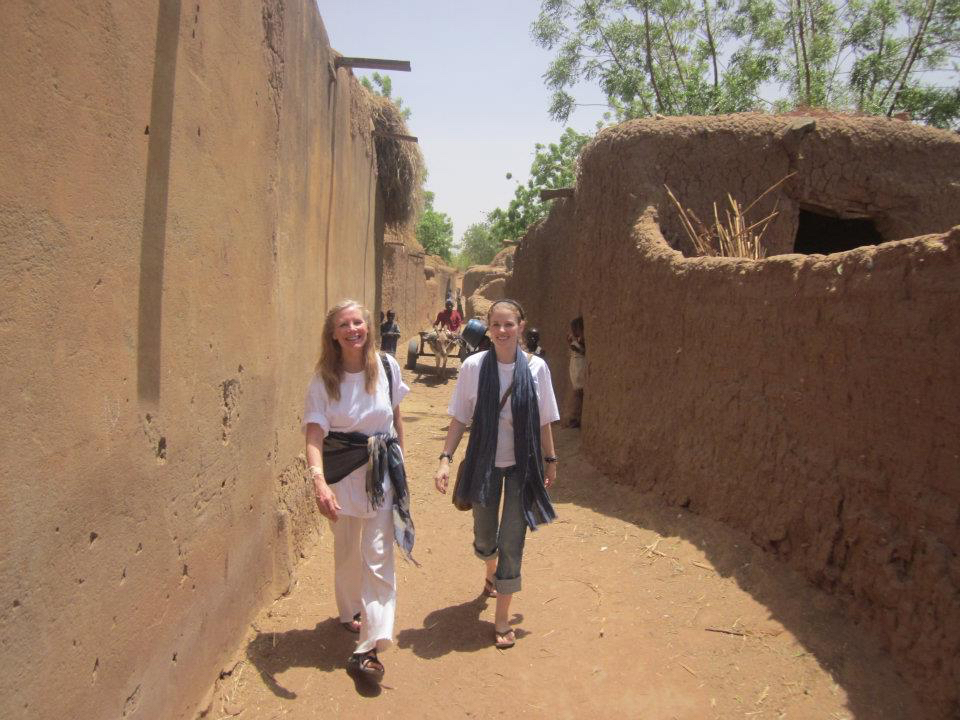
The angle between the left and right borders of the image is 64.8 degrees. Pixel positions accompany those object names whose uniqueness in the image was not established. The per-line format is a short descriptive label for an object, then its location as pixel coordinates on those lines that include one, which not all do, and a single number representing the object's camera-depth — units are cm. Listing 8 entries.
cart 1395
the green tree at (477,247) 5400
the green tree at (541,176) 2581
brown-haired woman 378
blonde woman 342
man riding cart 1455
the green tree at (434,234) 4259
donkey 1383
